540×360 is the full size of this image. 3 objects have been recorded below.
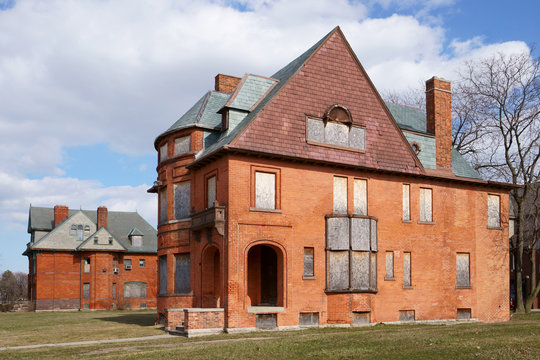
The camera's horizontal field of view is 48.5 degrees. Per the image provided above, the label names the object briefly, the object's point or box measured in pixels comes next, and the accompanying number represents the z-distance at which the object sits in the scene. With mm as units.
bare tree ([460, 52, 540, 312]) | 36469
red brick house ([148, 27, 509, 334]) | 25125
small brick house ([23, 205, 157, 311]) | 57625
